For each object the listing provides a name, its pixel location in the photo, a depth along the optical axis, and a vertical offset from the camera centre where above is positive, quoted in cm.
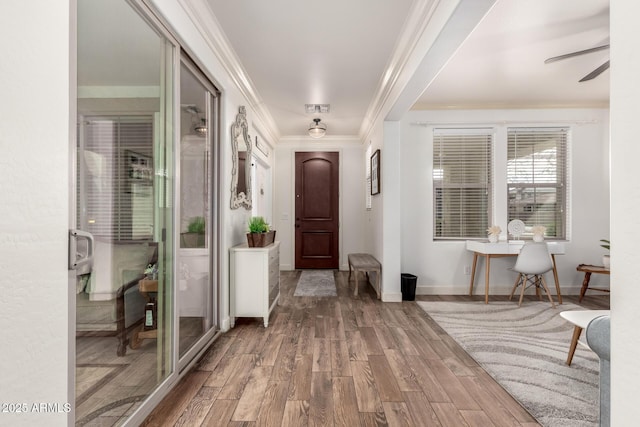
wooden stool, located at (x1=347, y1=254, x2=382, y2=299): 433 -72
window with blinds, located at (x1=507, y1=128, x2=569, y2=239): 455 +51
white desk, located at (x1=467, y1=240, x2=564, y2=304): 408 -48
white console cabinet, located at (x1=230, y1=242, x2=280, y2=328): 318 -70
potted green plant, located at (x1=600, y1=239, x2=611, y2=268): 389 -55
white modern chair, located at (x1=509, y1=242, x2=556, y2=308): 391 -58
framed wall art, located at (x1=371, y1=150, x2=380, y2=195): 453 +58
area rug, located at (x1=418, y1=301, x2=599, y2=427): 187 -111
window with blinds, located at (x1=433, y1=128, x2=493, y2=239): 458 +43
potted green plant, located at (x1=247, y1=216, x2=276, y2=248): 328 -22
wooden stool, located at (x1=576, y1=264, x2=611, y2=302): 411 -77
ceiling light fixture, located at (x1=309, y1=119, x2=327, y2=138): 496 +126
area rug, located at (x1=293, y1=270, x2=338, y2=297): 454 -113
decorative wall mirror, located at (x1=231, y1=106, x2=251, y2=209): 326 +54
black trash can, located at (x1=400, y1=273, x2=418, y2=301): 418 -97
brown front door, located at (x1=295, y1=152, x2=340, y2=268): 636 +6
